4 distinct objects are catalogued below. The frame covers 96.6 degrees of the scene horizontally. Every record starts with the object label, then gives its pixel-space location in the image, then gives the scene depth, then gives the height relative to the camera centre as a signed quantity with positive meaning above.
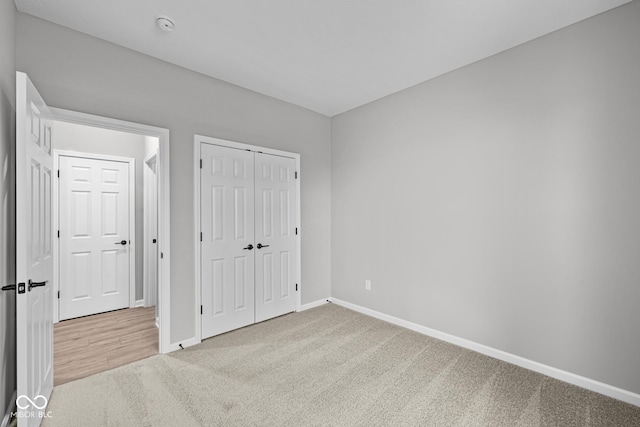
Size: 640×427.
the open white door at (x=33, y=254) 1.48 -0.22
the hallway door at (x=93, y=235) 3.59 -0.24
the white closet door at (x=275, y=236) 3.46 -0.25
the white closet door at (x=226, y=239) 3.00 -0.25
